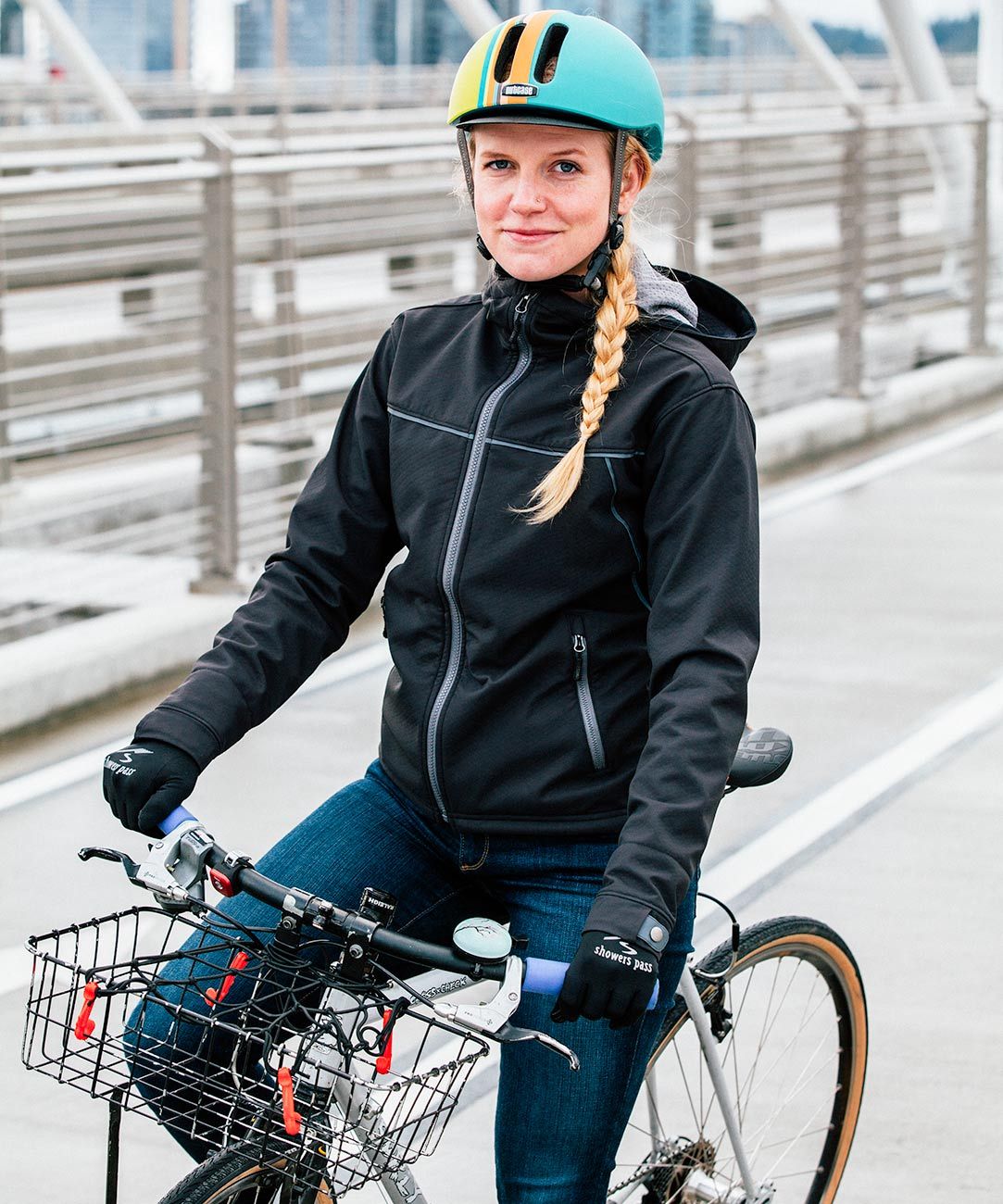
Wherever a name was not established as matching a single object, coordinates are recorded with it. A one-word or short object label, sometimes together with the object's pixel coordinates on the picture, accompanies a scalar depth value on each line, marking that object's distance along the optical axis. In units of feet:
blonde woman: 15.12
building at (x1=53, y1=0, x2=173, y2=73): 222.84
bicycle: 12.61
